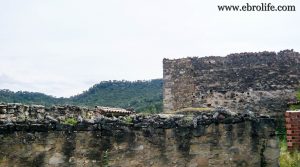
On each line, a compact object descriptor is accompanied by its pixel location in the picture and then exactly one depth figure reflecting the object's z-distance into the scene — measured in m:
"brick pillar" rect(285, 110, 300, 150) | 9.95
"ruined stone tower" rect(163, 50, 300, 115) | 20.58
